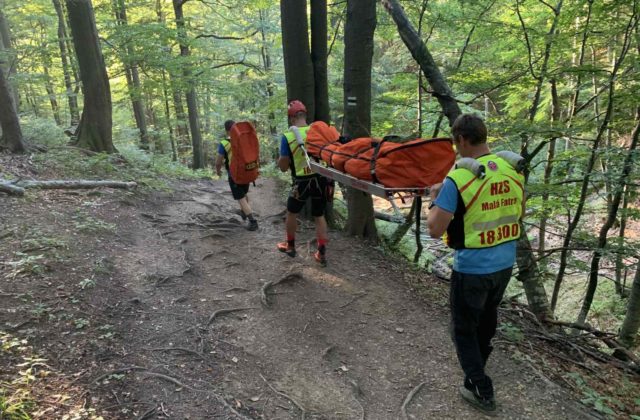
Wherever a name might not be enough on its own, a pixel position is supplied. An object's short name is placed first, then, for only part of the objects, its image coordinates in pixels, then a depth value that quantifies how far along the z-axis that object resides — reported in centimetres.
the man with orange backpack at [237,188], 822
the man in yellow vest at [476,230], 325
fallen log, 709
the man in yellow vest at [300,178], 590
